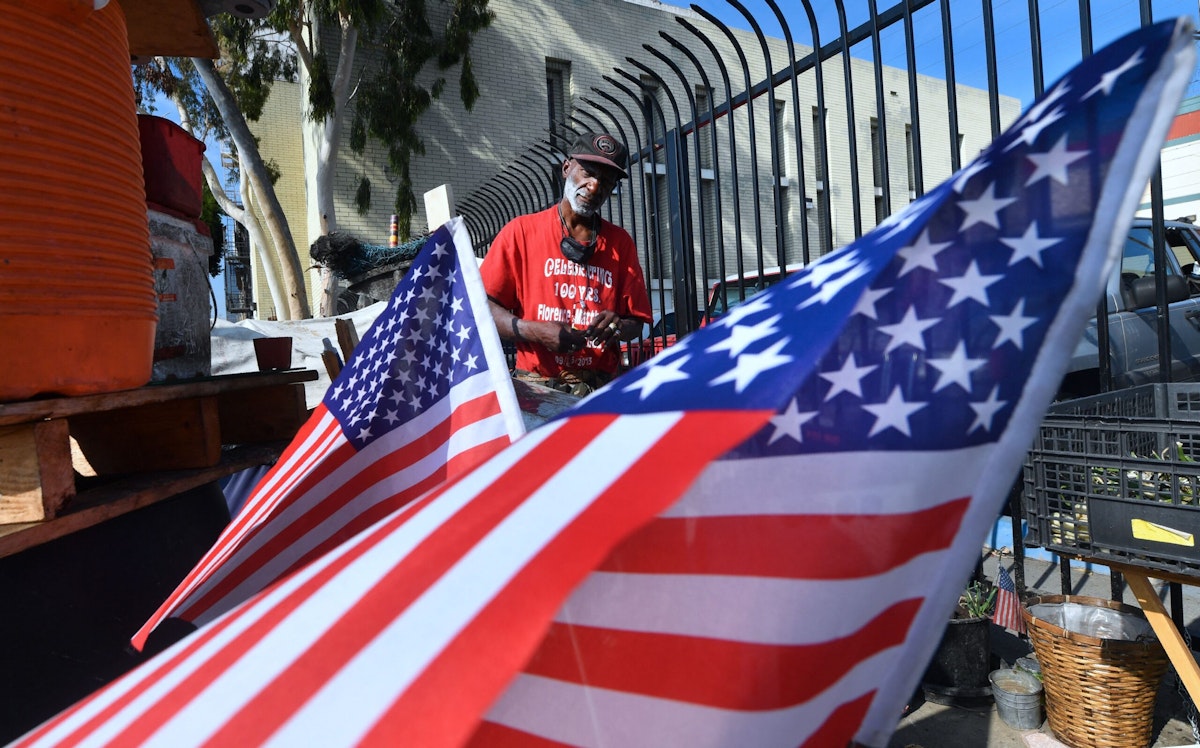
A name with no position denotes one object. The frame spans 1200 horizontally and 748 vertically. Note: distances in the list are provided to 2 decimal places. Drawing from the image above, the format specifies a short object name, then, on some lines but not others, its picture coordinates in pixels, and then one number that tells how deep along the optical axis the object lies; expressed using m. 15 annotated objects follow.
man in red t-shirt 3.56
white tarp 5.02
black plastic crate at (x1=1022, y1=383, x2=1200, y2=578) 1.80
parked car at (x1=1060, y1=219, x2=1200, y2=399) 5.44
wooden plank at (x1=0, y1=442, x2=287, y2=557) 1.47
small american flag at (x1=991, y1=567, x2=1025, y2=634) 3.04
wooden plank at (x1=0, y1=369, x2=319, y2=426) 1.46
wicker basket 2.58
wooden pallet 1.52
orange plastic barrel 1.41
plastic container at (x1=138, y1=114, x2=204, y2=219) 2.32
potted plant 3.16
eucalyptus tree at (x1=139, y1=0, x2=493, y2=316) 12.88
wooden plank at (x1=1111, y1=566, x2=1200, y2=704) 2.18
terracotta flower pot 2.89
